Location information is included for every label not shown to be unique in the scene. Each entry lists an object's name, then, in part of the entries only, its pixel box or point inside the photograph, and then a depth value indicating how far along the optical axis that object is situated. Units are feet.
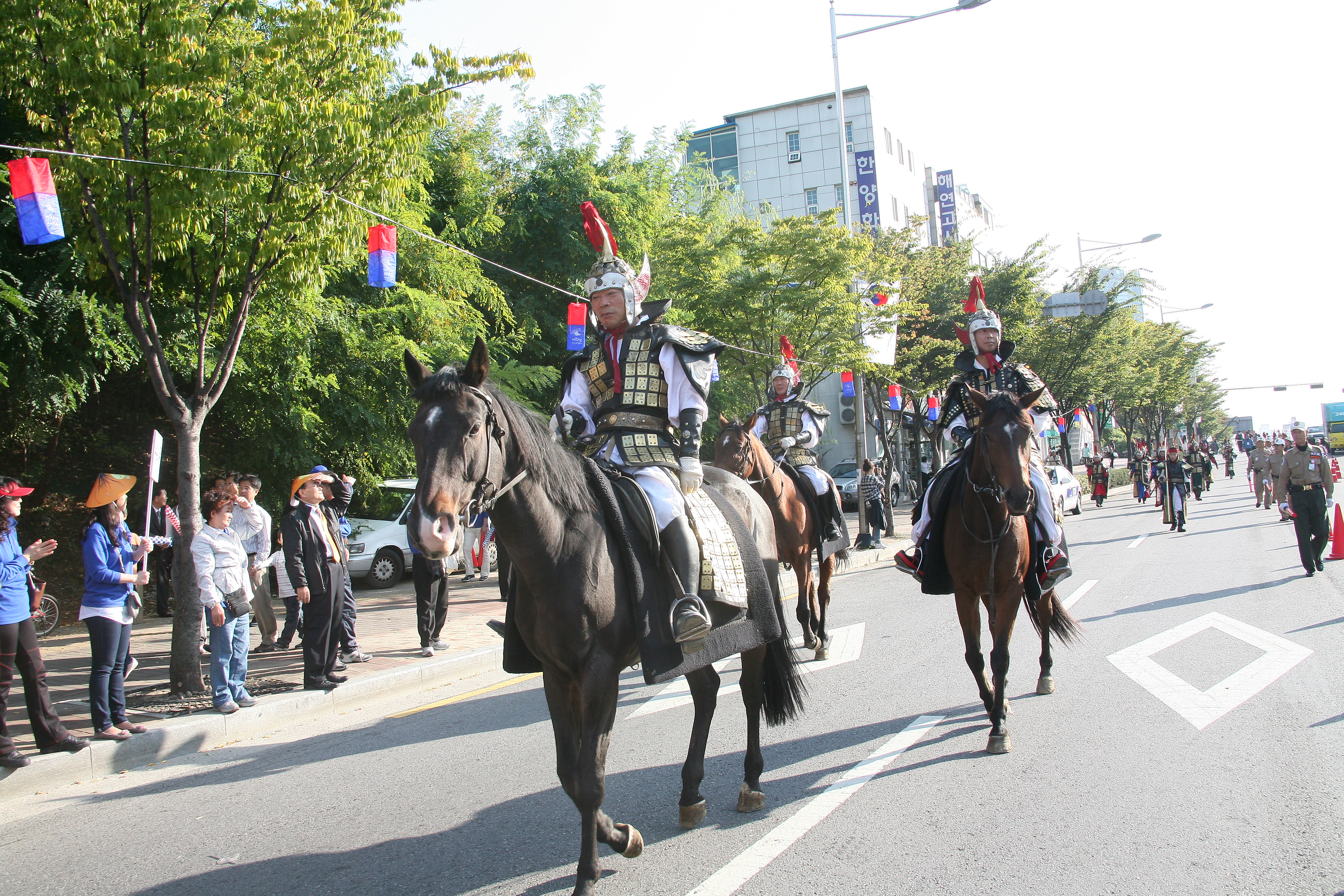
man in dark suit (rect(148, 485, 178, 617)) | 40.16
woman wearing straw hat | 21.39
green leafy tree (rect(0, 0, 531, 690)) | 22.65
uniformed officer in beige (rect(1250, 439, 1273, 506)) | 81.35
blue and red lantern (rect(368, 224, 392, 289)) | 29.40
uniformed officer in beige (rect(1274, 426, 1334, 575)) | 40.75
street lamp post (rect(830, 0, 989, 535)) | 64.28
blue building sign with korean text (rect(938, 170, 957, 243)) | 176.04
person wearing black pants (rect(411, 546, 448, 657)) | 31.32
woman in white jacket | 24.02
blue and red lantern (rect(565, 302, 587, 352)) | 43.32
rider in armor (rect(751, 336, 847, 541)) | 31.45
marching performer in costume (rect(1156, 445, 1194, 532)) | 65.26
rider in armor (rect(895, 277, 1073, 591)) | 21.25
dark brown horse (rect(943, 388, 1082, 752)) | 18.39
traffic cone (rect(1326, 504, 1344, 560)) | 47.01
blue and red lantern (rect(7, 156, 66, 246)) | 20.61
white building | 156.76
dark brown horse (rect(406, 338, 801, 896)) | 10.93
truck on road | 220.02
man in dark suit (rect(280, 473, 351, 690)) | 26.55
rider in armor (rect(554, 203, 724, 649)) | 14.26
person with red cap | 19.31
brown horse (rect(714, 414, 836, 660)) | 27.12
